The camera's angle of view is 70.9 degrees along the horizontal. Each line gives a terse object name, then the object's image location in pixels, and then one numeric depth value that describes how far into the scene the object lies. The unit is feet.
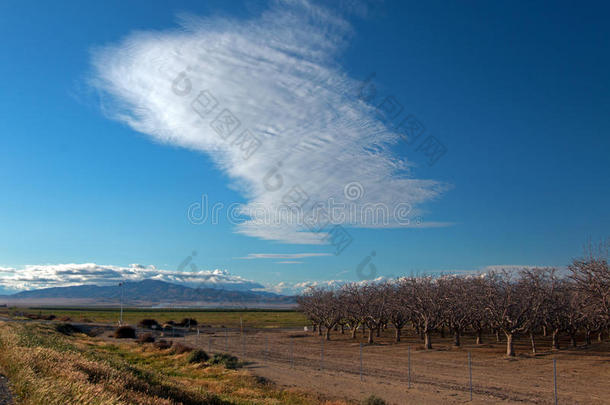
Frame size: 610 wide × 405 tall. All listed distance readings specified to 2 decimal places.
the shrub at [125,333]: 213.25
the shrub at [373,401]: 61.82
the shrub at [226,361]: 106.83
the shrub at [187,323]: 311.72
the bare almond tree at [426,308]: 147.54
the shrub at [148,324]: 275.18
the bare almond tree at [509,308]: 121.49
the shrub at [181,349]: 134.59
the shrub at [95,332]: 224.37
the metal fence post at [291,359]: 115.41
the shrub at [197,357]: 115.55
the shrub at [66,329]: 195.72
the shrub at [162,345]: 152.46
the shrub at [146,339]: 184.67
